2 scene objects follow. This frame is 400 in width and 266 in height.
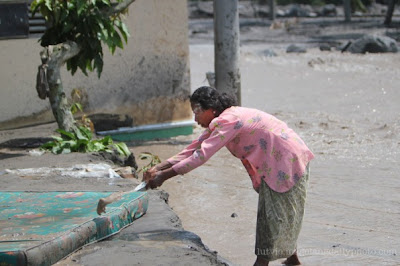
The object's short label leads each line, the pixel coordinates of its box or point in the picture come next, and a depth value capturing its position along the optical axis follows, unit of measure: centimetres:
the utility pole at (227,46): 1805
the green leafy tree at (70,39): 1355
